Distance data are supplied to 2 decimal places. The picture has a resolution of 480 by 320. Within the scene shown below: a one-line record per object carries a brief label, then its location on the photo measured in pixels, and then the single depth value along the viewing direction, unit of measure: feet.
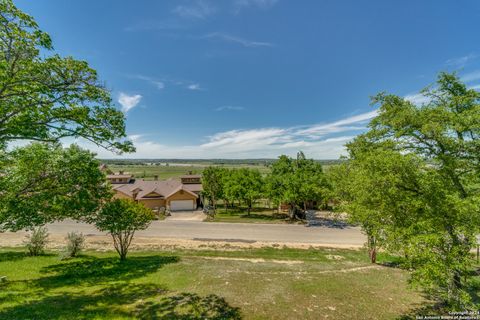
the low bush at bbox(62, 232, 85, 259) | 50.62
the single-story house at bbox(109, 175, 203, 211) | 132.16
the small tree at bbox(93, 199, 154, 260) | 42.29
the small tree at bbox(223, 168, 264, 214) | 114.21
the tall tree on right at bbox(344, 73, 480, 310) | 21.79
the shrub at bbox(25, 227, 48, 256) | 52.03
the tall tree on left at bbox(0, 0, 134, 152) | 17.69
